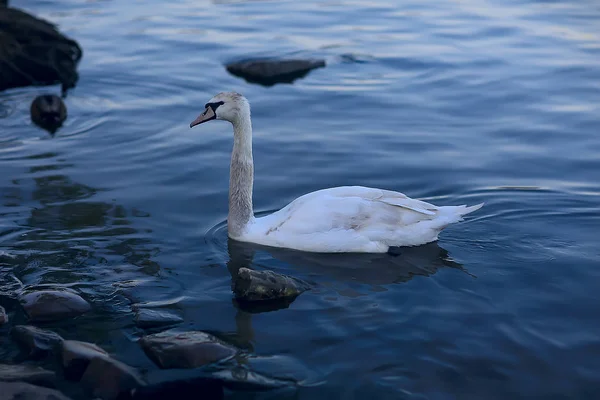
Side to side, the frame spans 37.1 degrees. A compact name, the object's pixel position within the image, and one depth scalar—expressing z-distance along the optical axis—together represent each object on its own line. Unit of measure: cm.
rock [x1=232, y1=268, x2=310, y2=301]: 803
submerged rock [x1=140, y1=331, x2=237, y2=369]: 683
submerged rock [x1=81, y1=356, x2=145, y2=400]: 647
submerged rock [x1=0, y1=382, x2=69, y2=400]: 629
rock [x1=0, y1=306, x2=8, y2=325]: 750
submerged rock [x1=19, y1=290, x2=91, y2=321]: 760
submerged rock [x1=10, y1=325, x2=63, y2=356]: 706
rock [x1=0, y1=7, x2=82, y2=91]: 1656
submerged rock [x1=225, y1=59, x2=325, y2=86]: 1658
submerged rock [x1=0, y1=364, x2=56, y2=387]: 655
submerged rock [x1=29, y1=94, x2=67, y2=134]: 1394
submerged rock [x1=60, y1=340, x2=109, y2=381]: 673
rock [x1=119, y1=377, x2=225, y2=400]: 646
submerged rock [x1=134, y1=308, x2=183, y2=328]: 752
